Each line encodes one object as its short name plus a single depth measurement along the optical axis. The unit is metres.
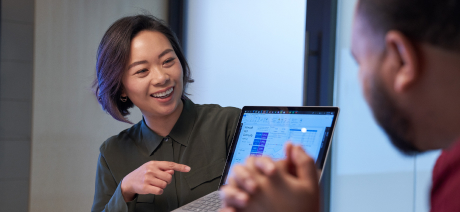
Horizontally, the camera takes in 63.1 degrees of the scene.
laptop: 0.81
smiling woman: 1.13
